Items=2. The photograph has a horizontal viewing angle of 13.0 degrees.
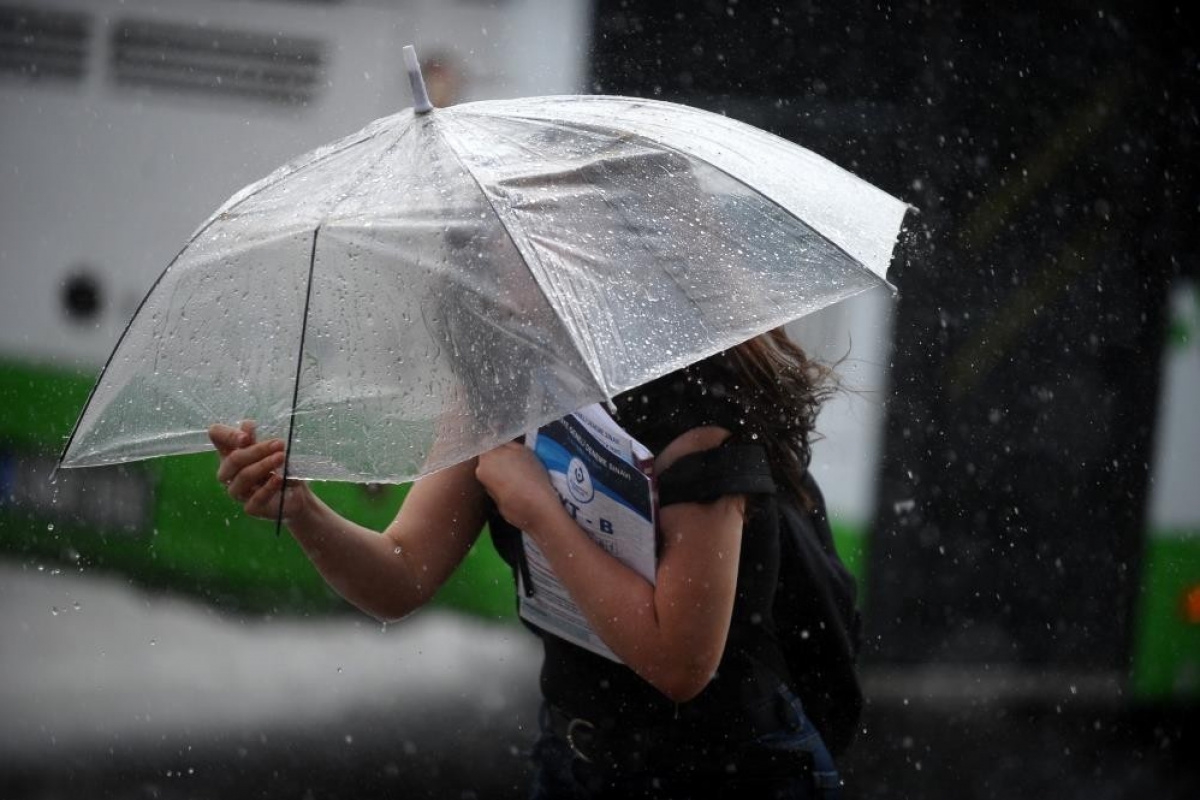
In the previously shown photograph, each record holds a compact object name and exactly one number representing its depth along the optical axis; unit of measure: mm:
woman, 5338
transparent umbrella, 5312
